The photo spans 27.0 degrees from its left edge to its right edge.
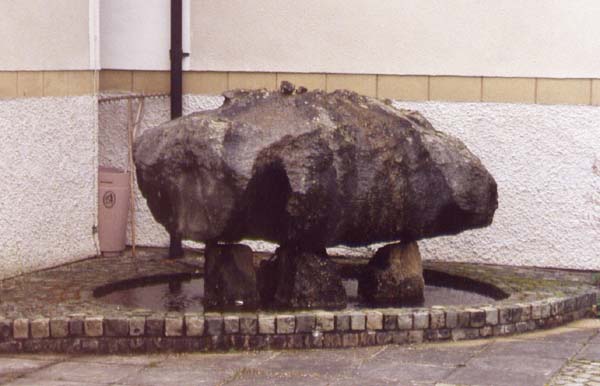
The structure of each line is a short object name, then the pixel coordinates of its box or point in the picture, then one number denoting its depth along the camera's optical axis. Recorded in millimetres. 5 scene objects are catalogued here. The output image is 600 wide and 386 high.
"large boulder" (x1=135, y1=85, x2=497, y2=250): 8375
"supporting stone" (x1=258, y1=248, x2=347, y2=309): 8758
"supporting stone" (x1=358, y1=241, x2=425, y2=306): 9211
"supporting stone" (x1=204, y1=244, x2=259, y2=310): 8867
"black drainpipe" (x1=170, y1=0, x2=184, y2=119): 11648
